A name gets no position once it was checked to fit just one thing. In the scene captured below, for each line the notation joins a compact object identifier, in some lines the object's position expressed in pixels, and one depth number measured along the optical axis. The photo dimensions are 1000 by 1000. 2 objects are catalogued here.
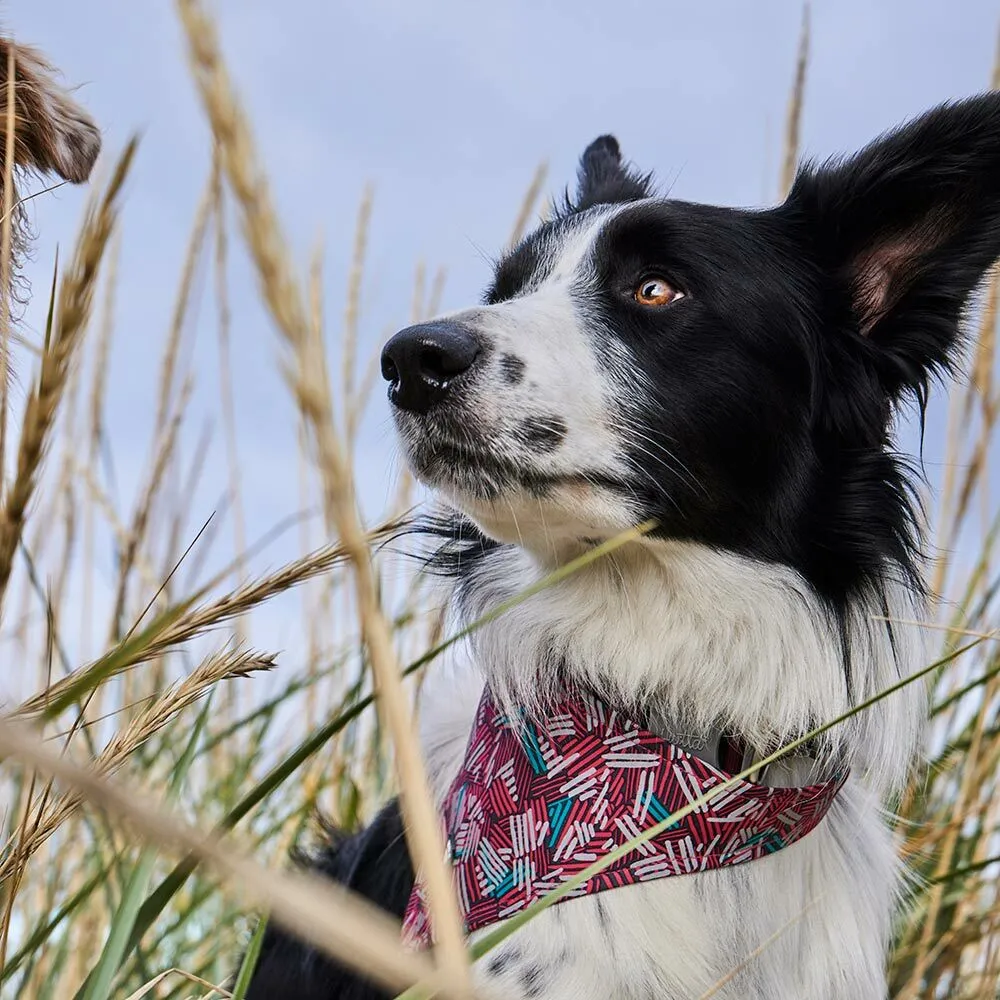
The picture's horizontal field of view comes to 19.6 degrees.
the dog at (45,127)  1.19
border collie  1.13
